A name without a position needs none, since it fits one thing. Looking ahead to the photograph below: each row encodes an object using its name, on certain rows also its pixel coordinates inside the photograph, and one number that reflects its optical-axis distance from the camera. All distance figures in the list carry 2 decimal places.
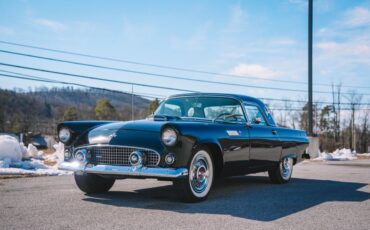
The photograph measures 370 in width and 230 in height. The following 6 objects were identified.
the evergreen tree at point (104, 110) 83.69
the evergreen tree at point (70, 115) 85.03
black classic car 5.04
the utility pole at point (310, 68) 20.61
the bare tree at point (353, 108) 57.58
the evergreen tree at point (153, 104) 71.21
